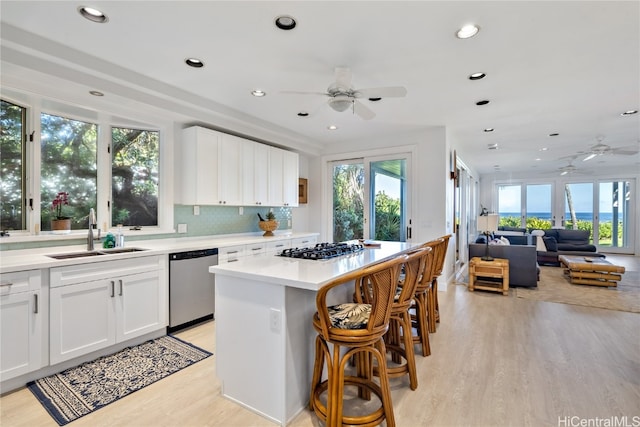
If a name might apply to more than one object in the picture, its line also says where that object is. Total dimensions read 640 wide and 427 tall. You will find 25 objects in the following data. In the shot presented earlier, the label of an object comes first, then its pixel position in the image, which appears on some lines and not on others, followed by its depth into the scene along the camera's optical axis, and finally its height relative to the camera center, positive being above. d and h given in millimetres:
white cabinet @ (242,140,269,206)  4387 +594
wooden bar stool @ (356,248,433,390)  1985 -666
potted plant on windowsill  2914 -37
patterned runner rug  1975 -1231
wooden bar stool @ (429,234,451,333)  3039 -785
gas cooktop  2330 -314
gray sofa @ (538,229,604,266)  6887 -782
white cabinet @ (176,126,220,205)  3775 +595
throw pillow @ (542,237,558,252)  6953 -731
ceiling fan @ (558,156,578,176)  7268 +1063
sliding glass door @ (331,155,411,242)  5215 +264
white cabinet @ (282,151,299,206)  5145 +597
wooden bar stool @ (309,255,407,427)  1576 -650
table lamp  4968 -193
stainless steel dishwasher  3090 -790
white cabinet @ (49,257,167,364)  2318 -767
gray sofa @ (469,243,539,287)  4801 -813
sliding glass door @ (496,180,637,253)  8867 +93
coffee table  4859 -1003
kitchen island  1752 -729
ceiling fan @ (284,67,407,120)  2502 +1014
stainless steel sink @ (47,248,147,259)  2637 -359
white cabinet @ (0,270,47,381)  2047 -757
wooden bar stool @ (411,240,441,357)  2586 -810
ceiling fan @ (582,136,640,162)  5070 +1058
